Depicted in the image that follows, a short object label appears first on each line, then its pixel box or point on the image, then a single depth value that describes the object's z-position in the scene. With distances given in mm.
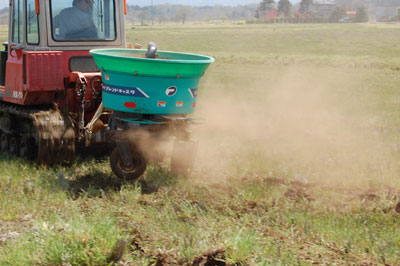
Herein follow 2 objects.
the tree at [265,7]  154250
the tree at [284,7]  148375
